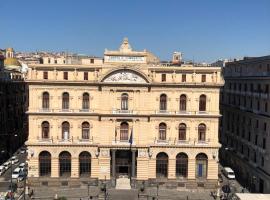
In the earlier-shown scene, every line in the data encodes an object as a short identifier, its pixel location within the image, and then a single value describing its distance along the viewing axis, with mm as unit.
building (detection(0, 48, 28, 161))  62455
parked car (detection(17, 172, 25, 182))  52222
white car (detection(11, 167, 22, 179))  52881
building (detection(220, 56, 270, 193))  48310
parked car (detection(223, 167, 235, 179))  55049
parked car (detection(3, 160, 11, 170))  58353
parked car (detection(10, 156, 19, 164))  62409
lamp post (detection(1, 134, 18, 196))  48402
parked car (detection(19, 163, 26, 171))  55959
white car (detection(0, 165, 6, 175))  55707
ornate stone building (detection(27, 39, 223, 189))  49484
